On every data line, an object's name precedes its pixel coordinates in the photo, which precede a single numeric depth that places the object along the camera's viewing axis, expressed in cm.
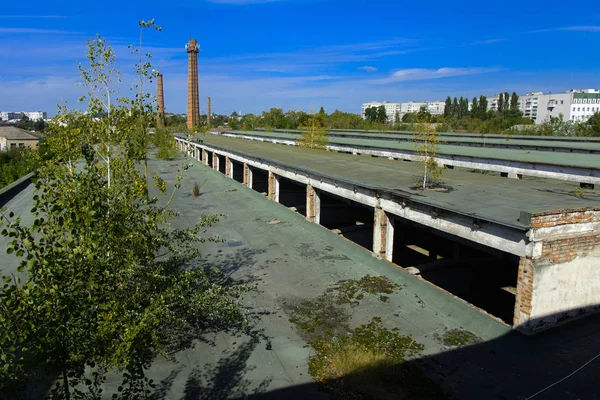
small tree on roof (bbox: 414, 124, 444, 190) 1348
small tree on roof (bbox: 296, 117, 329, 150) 3566
